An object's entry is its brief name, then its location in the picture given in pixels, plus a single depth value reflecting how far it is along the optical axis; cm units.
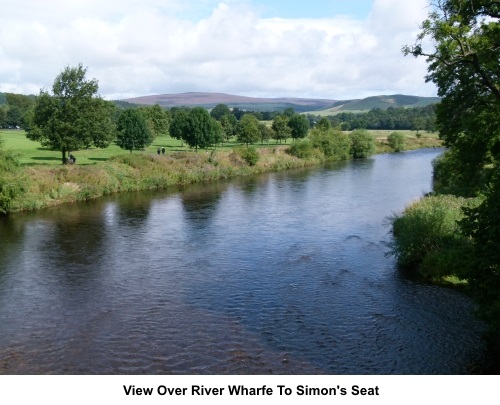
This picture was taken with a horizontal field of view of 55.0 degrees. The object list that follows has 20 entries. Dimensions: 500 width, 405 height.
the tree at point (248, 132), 8588
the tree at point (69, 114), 4844
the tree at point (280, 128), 9856
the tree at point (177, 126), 8227
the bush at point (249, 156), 6752
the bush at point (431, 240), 2242
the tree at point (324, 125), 8988
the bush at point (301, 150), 7688
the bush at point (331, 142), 8292
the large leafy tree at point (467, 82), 1880
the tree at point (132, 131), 6688
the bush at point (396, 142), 10525
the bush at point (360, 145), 8988
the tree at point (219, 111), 17950
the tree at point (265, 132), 9781
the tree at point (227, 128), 10219
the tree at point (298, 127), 10200
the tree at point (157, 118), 10188
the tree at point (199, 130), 7181
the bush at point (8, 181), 3666
